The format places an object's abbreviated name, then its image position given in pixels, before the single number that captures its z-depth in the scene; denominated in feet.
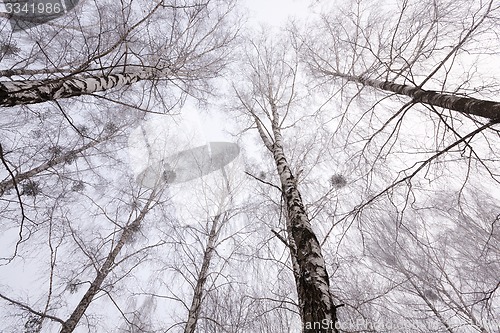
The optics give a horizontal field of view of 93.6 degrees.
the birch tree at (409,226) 12.48
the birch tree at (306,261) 5.67
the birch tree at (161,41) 14.75
